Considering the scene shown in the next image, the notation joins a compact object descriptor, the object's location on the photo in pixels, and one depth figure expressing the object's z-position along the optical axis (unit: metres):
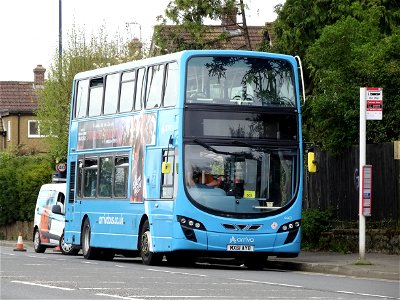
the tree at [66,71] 59.47
